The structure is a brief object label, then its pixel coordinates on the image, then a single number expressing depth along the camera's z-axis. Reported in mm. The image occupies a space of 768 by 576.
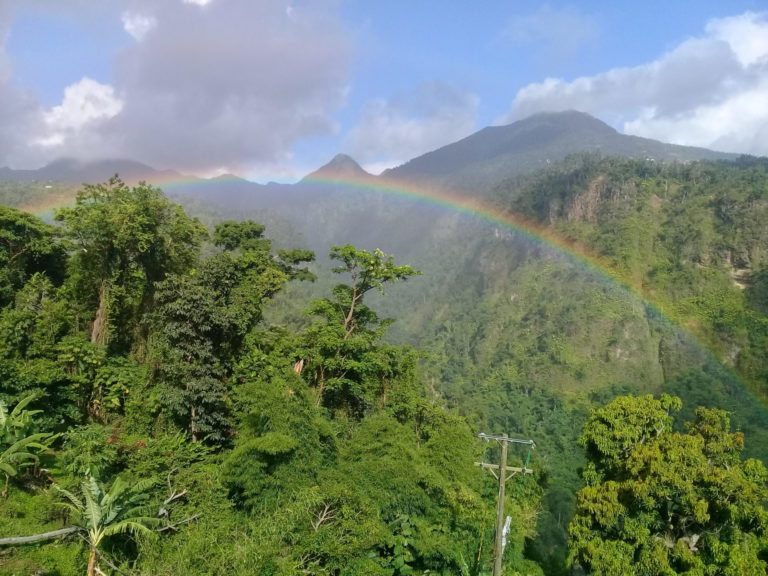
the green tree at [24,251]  20859
